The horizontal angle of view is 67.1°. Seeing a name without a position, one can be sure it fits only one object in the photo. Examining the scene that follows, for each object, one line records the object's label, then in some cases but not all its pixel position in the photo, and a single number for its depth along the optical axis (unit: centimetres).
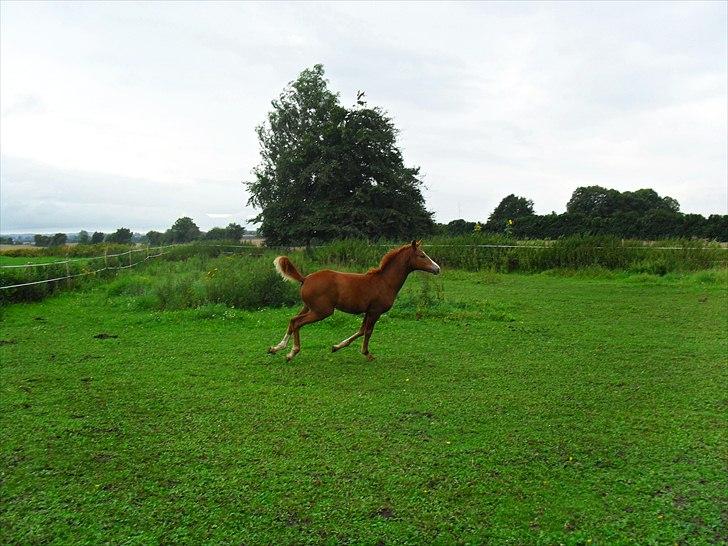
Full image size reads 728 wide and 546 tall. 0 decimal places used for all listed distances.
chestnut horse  653
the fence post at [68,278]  1425
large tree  3073
